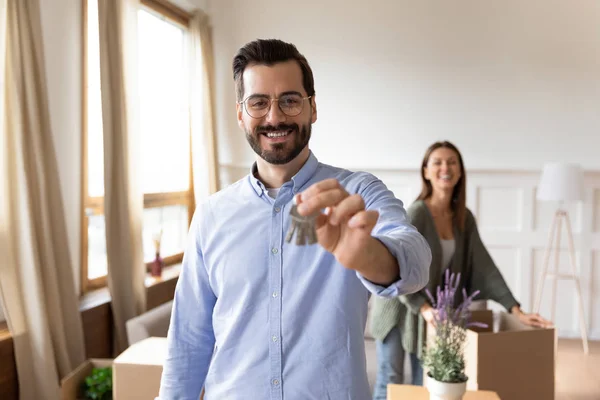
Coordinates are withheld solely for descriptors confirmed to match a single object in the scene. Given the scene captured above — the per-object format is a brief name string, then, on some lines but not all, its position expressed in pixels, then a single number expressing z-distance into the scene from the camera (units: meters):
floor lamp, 4.41
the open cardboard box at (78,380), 2.57
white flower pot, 1.89
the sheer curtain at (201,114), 4.93
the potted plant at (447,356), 1.90
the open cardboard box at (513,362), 2.07
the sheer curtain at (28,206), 2.60
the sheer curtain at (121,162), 3.48
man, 1.16
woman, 2.50
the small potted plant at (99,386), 2.65
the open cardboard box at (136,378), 2.34
